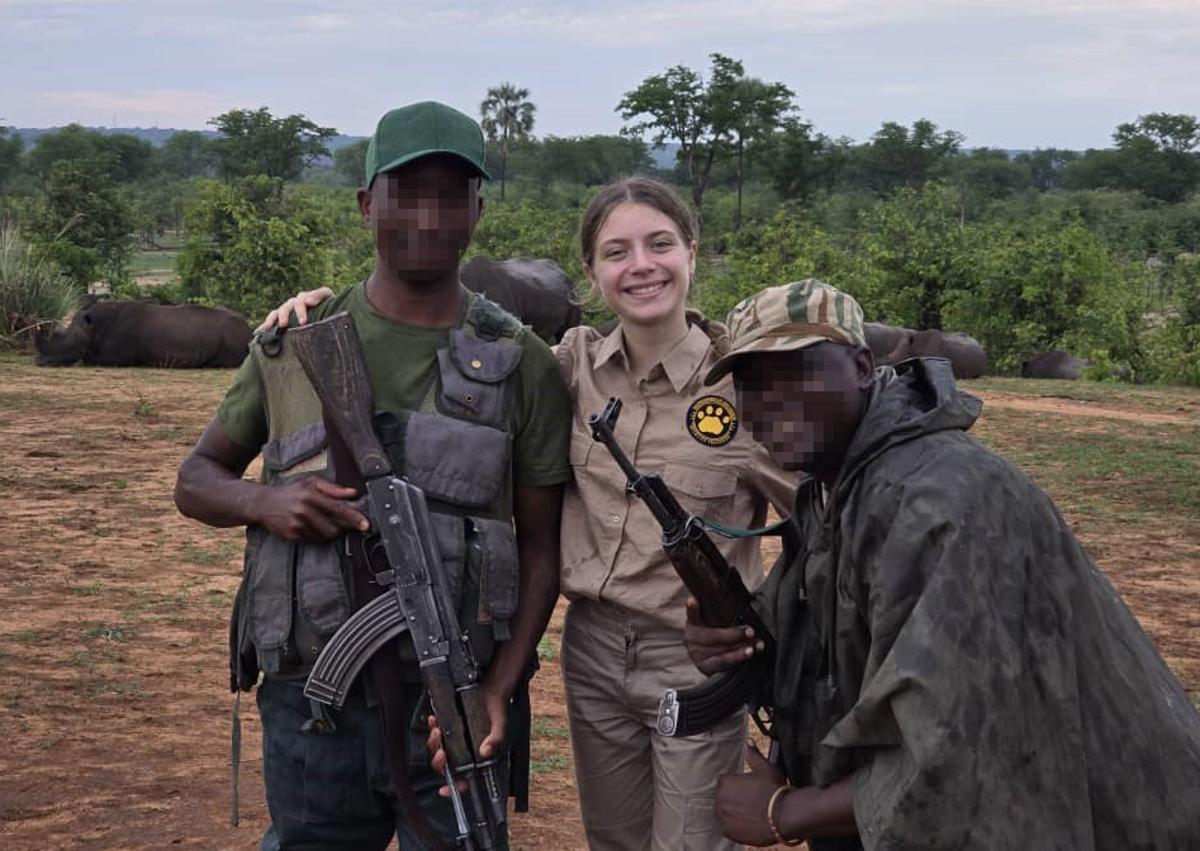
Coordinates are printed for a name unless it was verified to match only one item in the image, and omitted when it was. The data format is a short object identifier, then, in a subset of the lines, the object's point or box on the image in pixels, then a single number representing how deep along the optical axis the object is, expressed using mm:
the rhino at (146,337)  17125
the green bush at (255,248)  20078
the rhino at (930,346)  16641
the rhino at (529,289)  14656
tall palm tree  78438
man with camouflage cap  1892
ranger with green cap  2559
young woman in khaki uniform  2936
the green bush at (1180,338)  18562
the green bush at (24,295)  18359
